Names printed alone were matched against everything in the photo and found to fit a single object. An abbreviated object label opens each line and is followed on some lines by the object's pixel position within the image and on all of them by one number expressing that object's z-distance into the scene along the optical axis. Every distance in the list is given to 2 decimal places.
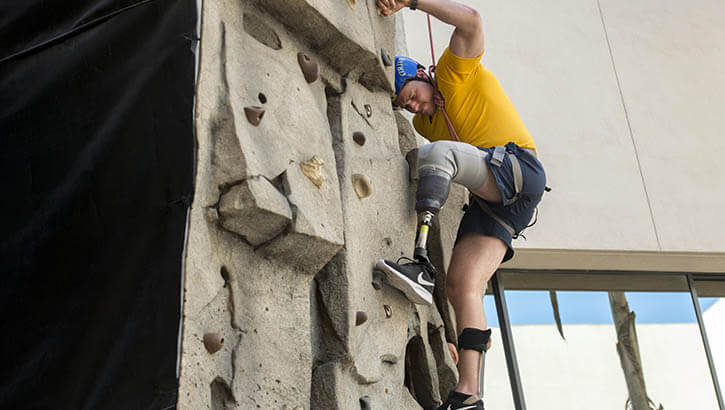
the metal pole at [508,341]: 7.98
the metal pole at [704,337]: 8.48
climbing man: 4.69
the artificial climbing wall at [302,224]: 3.74
